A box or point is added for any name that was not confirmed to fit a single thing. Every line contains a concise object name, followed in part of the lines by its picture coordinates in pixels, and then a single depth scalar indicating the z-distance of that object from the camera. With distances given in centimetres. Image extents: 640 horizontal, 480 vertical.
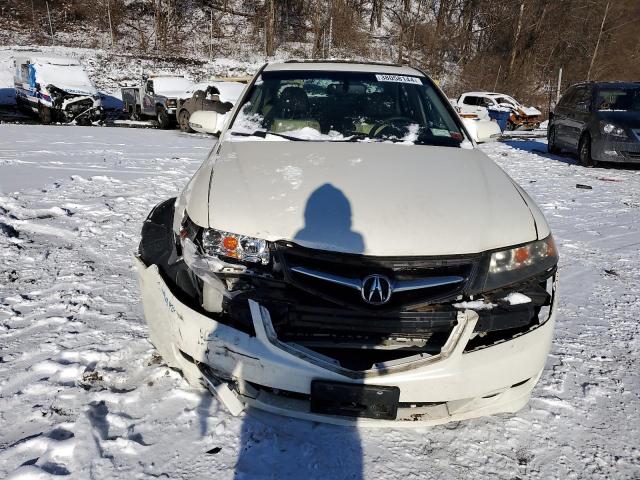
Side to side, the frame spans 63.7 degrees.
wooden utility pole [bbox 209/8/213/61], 3497
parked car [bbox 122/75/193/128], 1623
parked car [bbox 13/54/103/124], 1568
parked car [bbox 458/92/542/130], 2034
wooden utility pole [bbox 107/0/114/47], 3475
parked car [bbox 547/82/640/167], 981
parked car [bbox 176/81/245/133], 1458
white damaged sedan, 209
